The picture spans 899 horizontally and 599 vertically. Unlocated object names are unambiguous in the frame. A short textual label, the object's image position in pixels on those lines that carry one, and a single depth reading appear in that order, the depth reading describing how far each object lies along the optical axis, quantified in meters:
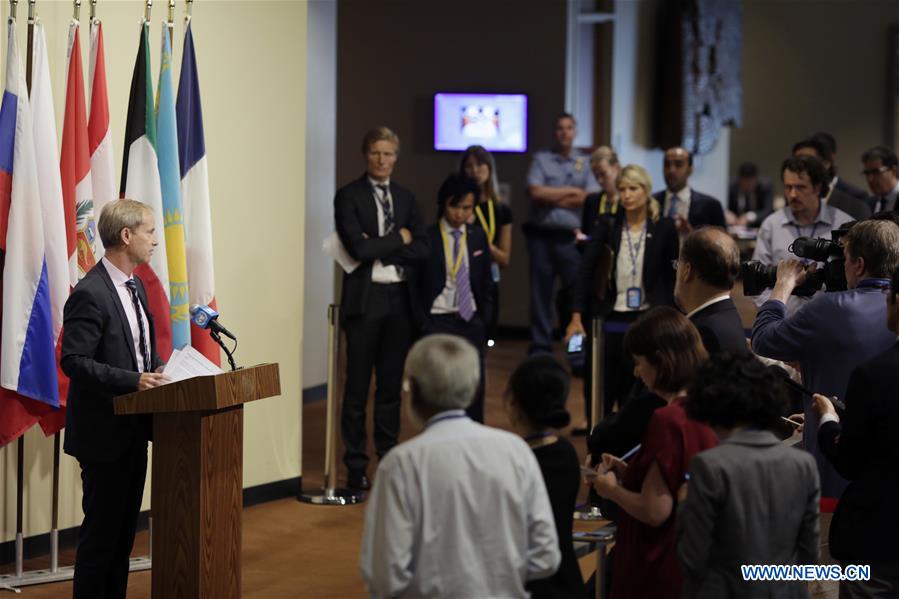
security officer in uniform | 17.91
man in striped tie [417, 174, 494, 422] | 11.99
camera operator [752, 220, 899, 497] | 6.66
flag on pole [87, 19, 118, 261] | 9.17
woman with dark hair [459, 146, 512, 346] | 13.73
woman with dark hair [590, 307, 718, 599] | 5.40
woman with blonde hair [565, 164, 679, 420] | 11.55
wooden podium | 7.18
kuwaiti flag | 9.05
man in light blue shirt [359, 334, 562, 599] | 4.78
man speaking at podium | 7.27
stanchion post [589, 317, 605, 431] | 11.34
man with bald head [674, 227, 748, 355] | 6.80
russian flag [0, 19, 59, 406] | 8.53
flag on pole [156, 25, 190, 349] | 9.30
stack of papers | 7.36
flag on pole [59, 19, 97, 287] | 9.00
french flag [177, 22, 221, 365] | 9.64
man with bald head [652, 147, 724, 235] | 13.05
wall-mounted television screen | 21.16
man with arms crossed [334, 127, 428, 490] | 11.55
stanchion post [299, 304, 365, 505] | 11.34
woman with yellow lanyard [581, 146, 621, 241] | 14.71
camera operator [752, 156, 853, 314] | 10.25
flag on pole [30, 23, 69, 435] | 8.73
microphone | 7.49
